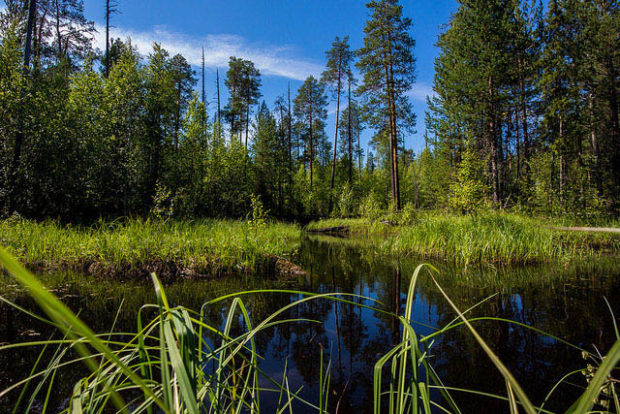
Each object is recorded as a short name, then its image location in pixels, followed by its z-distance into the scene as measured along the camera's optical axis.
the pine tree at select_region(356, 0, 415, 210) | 17.41
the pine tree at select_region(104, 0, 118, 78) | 19.48
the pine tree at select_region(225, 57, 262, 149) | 27.90
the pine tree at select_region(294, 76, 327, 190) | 28.80
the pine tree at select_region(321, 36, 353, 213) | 24.00
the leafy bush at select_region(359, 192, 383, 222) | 15.91
